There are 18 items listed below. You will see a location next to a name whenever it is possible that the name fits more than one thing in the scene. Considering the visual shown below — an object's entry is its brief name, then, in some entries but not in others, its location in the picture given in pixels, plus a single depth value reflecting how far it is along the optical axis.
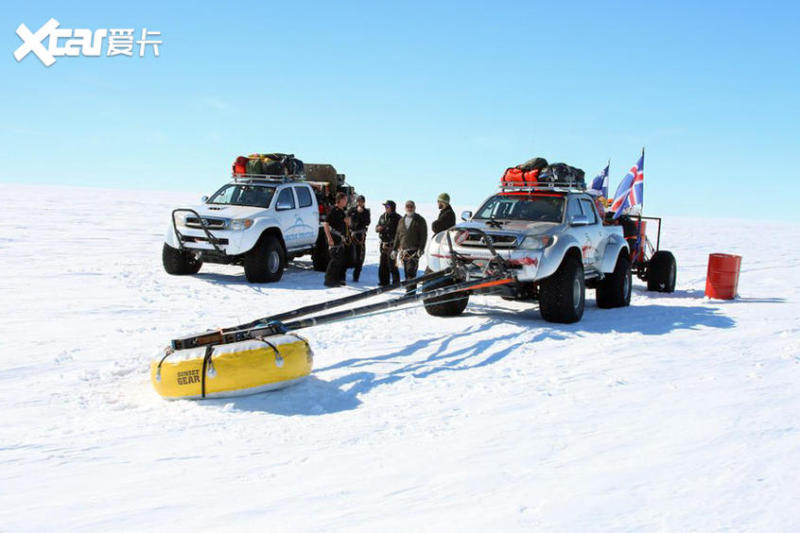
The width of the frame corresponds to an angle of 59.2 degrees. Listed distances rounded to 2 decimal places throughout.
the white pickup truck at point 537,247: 8.95
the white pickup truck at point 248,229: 12.85
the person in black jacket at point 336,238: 12.71
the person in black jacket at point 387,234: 12.38
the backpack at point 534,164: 10.79
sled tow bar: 6.11
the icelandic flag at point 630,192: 14.40
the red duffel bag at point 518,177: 10.44
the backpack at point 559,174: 10.45
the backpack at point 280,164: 14.41
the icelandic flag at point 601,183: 16.73
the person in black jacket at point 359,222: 13.09
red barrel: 12.10
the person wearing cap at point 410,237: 11.49
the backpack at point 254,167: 14.42
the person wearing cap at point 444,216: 12.28
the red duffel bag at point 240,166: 14.49
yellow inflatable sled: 5.68
